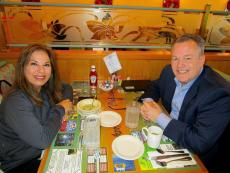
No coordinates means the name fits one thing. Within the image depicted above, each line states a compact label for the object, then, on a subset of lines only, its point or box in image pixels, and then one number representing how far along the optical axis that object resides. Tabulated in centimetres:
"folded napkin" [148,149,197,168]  100
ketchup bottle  181
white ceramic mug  108
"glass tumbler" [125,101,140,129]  129
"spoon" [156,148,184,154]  108
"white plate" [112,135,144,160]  104
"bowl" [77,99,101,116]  138
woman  110
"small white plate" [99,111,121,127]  129
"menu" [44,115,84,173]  95
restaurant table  97
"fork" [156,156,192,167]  100
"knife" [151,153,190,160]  104
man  110
